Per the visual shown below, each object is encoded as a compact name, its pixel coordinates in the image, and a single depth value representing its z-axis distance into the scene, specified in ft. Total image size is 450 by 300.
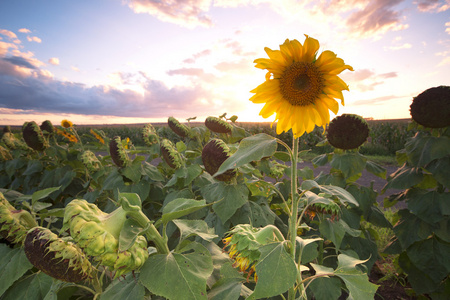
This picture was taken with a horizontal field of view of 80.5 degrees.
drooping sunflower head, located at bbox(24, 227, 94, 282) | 2.25
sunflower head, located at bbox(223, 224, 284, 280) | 2.72
